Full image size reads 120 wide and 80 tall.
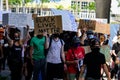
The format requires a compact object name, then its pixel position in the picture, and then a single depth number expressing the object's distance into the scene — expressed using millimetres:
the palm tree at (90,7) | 76770
